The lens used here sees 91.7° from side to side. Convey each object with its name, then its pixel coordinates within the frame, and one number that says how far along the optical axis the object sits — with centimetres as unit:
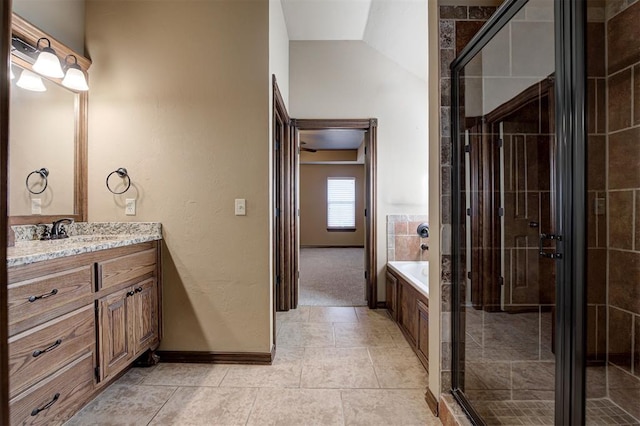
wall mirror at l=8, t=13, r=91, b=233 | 184
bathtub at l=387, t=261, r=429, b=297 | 314
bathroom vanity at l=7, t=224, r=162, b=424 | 124
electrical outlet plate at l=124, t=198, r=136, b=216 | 225
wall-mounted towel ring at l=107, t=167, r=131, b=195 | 224
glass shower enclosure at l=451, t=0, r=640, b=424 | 96
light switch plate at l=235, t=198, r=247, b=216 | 222
